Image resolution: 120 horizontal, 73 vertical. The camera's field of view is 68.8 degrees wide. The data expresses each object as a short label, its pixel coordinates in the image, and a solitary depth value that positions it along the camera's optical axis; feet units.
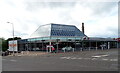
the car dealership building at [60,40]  85.18
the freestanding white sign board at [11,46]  100.03
